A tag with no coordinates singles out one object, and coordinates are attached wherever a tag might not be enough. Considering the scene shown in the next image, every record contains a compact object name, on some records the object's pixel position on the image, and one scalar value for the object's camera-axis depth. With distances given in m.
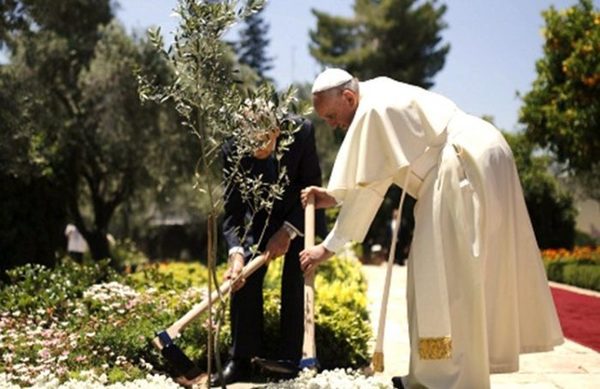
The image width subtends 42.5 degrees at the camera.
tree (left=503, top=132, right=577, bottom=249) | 22.59
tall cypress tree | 48.56
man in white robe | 3.60
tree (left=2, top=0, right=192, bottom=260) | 21.08
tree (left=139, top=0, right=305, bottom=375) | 3.18
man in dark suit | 4.72
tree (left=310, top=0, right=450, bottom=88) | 33.34
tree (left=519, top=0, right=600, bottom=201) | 13.77
